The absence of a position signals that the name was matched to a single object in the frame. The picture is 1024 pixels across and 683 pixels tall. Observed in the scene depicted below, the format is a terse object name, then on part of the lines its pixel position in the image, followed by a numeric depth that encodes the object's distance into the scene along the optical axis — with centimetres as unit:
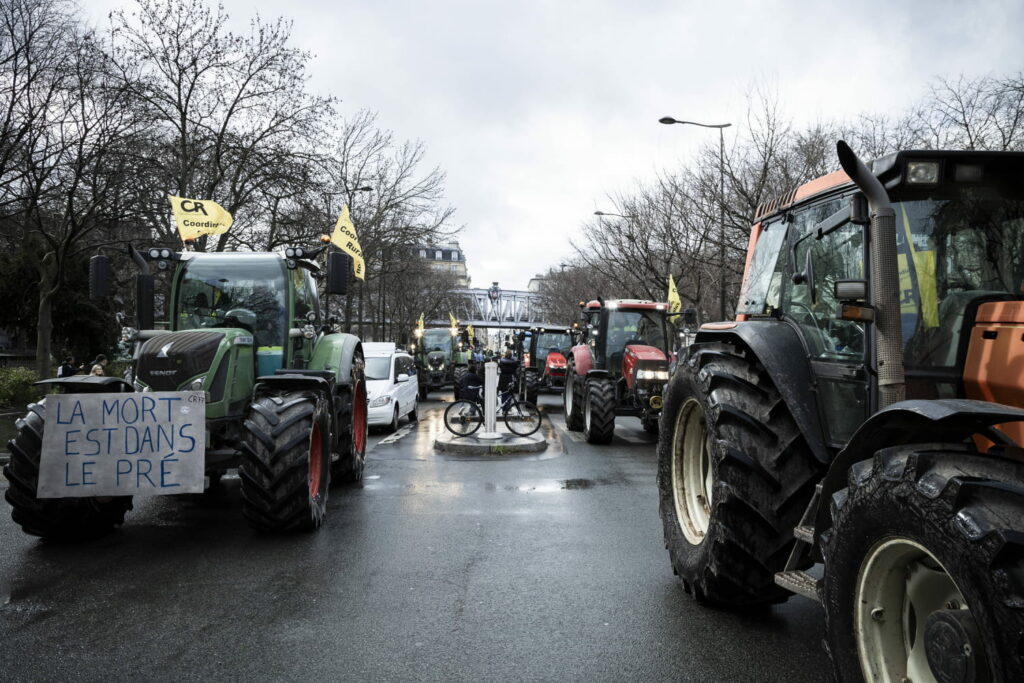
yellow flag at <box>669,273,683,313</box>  1814
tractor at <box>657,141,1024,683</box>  219
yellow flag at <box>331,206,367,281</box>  1216
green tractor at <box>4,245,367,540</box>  581
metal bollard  1288
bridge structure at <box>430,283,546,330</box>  8594
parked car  1537
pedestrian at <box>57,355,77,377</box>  1642
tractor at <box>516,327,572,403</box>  2434
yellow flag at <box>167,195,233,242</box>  966
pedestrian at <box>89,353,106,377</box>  1446
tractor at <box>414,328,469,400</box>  3098
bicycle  1362
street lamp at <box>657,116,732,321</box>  2072
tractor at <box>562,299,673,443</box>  1275
